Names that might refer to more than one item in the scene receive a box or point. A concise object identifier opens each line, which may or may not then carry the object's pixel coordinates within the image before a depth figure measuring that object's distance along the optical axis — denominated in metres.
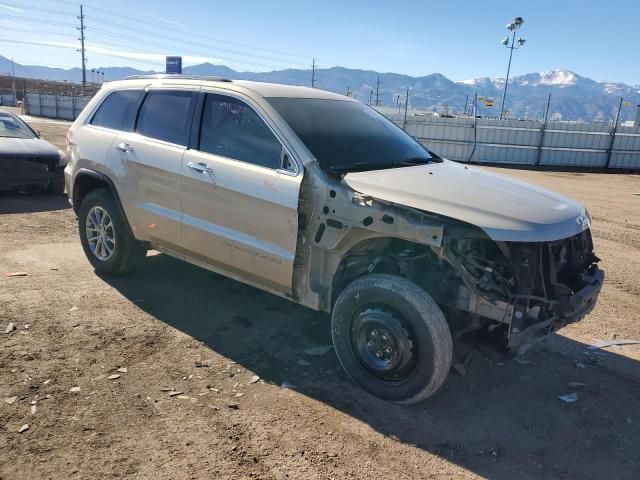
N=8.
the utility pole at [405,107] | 21.41
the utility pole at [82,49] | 74.62
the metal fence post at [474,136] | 20.45
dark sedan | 8.73
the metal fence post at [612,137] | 20.81
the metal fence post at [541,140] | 20.78
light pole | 35.84
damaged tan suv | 3.19
